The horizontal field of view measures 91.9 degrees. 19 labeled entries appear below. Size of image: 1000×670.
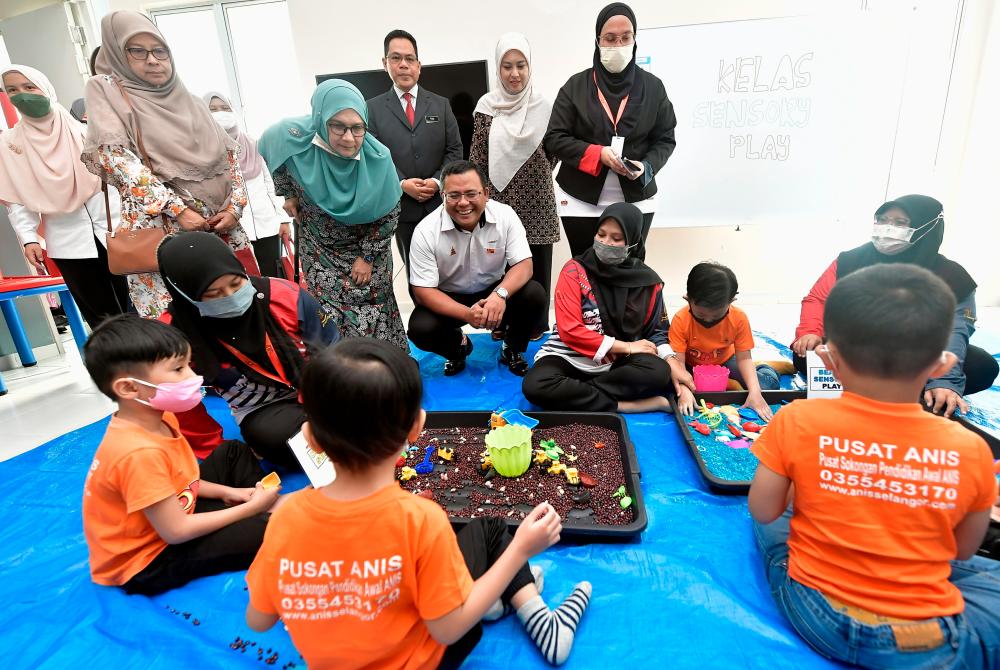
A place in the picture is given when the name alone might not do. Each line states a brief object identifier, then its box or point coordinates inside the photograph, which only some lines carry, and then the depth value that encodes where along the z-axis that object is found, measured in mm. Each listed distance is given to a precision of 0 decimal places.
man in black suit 2988
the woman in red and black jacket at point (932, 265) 1903
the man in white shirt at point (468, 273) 2488
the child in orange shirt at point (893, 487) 902
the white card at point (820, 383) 1806
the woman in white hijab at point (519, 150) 2936
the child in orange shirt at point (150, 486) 1206
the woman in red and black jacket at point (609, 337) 2197
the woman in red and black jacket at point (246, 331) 1667
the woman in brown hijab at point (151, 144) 2035
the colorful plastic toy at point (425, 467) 1834
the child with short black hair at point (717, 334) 2072
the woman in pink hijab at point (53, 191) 2652
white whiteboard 3410
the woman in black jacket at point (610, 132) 2656
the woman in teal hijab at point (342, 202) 2383
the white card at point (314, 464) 1370
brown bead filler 1595
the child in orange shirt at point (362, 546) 764
